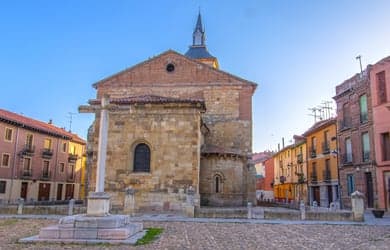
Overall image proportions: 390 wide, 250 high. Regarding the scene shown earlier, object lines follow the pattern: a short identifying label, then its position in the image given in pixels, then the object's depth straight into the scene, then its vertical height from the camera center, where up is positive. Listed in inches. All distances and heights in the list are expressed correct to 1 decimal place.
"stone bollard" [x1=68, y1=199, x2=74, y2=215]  603.0 -34.4
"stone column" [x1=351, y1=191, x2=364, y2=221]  579.2 -22.9
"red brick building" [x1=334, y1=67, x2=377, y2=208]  847.1 +131.6
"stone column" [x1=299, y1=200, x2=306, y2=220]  590.0 -33.0
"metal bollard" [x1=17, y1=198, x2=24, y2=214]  630.5 -36.6
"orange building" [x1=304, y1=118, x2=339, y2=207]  1079.0 +86.7
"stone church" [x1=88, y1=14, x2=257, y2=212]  695.7 +111.3
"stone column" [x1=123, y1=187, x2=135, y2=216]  615.5 -24.3
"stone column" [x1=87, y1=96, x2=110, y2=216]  365.7 +5.3
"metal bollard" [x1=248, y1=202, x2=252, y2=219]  597.9 -34.9
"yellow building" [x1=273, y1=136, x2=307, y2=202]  1373.0 +77.5
